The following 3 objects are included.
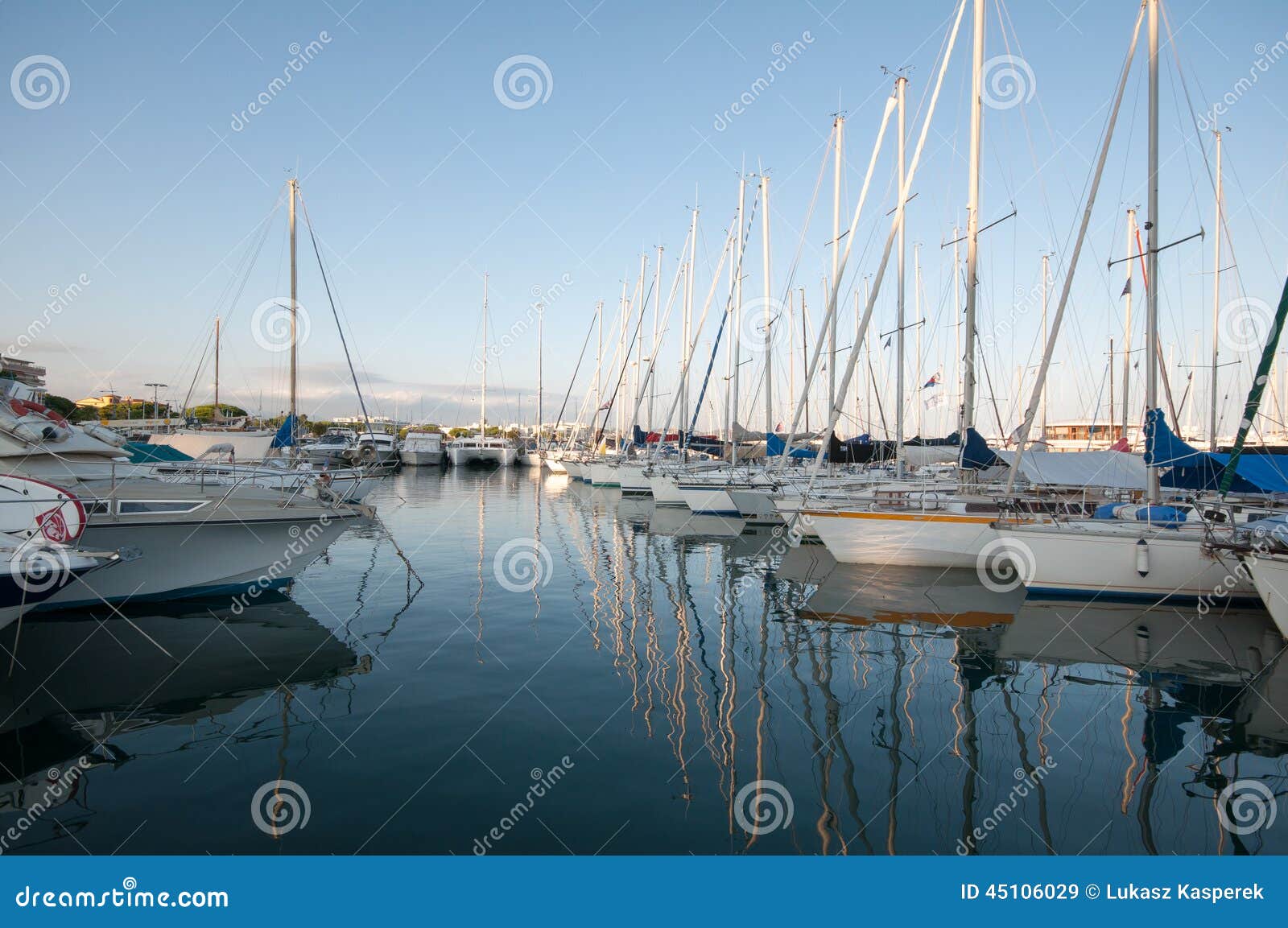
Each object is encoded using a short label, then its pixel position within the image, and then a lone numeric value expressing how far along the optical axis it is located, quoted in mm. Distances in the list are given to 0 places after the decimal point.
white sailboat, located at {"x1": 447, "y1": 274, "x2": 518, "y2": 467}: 77938
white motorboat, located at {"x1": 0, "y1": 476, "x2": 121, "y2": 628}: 8297
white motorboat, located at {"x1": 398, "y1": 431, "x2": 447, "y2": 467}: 76562
